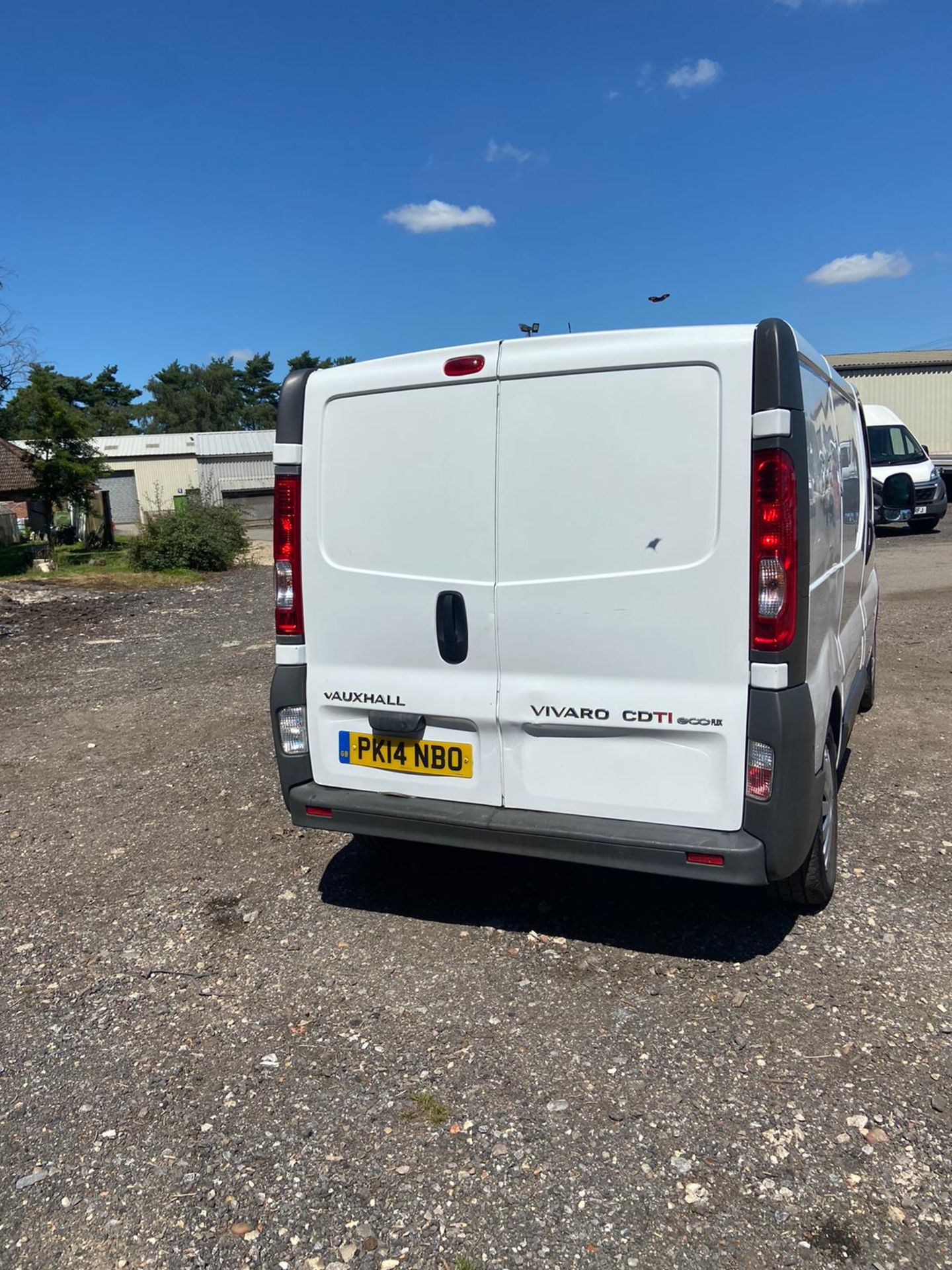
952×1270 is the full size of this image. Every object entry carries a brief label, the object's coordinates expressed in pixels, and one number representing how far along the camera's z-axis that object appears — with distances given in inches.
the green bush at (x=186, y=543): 870.4
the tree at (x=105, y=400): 3011.8
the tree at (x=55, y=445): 1063.0
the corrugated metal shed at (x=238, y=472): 2050.1
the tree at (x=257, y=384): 3700.8
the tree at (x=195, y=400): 3592.5
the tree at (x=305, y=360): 3294.8
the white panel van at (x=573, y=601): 125.6
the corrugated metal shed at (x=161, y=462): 2171.5
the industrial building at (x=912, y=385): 1272.1
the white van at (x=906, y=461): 760.3
